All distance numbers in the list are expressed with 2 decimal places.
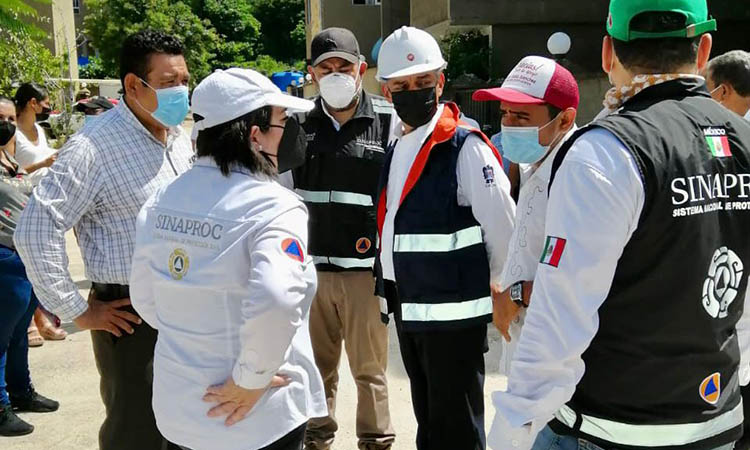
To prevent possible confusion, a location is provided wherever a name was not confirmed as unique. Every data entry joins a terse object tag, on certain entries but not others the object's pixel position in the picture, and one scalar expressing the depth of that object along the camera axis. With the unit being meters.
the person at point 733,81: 3.52
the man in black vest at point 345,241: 3.68
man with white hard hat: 2.91
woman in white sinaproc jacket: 1.94
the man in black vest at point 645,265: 1.48
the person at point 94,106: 6.59
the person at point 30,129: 6.33
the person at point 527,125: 2.61
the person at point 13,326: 4.33
